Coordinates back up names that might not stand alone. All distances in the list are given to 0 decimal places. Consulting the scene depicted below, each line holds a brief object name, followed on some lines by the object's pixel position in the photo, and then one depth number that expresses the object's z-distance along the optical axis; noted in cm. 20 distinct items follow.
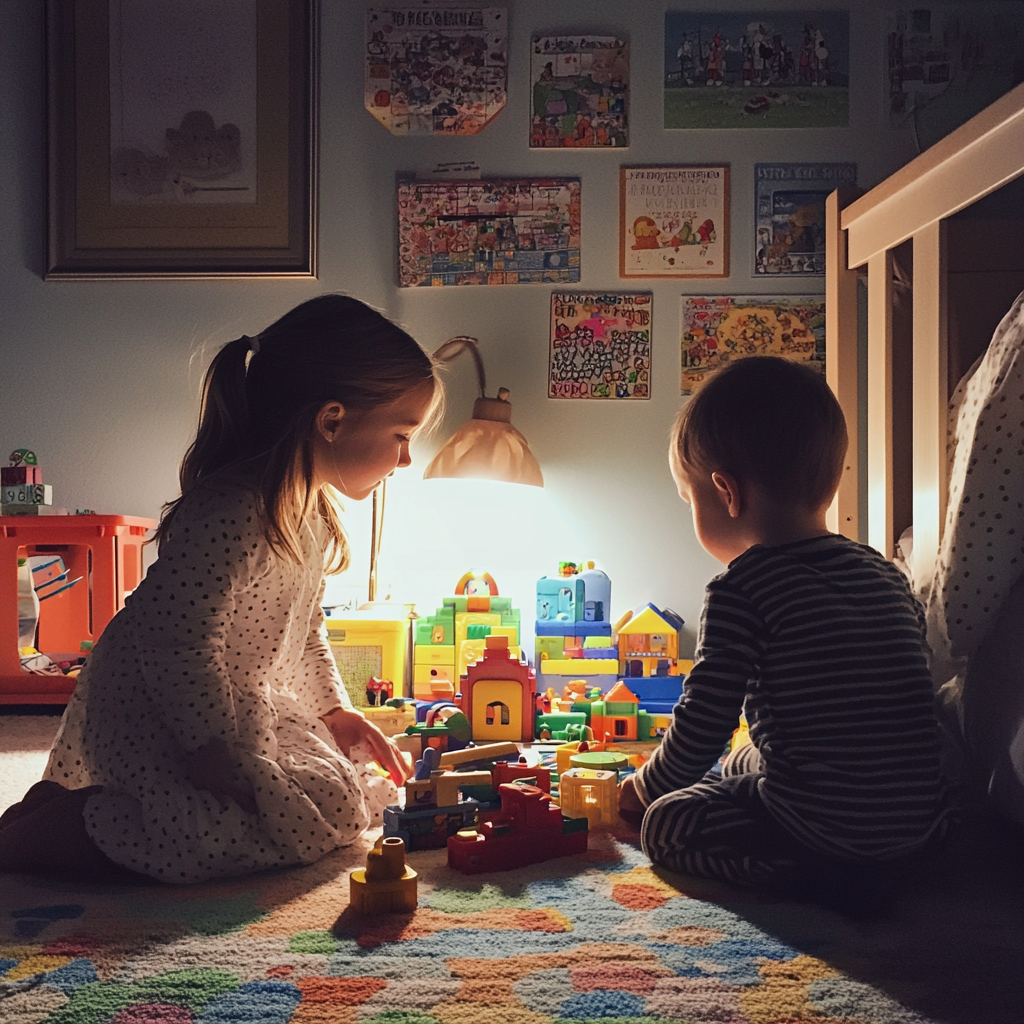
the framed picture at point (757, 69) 208
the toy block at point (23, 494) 194
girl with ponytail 97
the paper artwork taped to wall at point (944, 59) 205
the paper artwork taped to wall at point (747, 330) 208
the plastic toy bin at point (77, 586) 189
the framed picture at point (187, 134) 210
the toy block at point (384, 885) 85
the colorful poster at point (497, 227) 211
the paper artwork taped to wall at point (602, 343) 211
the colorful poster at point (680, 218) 210
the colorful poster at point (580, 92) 210
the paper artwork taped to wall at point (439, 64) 210
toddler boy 88
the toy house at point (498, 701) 165
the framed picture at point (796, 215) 209
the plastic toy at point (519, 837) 97
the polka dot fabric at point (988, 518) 101
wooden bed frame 115
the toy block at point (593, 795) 114
